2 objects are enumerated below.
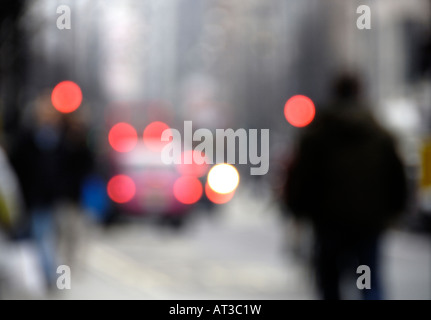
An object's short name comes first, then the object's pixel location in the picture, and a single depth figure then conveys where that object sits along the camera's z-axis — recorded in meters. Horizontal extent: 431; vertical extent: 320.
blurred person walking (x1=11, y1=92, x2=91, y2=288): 22.09
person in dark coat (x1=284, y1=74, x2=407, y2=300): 12.75
